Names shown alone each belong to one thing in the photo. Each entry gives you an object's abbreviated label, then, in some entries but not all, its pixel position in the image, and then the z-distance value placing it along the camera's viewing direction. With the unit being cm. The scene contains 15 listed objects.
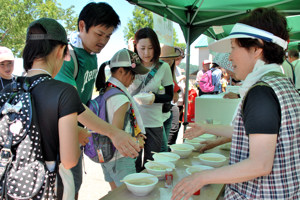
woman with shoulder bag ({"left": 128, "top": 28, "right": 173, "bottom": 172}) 259
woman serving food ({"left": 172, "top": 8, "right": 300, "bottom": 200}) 86
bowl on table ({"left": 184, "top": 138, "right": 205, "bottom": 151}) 208
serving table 120
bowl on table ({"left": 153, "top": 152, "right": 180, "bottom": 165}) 166
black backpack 84
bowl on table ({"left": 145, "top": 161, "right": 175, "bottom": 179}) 141
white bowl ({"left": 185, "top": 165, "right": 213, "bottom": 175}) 144
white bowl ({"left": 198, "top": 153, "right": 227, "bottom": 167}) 160
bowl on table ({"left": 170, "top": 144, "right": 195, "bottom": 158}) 179
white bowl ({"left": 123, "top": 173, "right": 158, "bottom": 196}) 118
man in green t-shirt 146
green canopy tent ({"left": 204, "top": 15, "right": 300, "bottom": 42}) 583
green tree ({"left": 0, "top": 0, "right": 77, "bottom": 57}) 1041
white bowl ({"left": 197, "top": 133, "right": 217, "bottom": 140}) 242
